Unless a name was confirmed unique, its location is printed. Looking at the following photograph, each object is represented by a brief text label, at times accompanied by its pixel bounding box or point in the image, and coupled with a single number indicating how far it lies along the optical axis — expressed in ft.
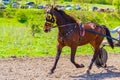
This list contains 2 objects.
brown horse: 34.04
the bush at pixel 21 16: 138.99
